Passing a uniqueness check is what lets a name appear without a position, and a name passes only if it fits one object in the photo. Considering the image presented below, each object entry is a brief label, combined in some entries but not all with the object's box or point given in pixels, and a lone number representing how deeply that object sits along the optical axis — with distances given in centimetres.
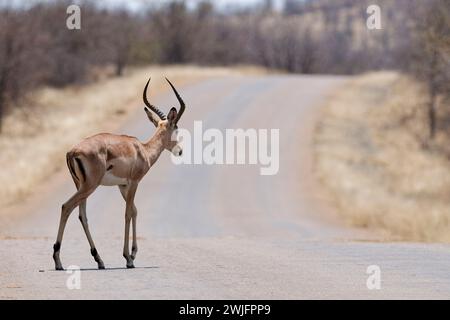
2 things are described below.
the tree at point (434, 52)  3312
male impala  1293
